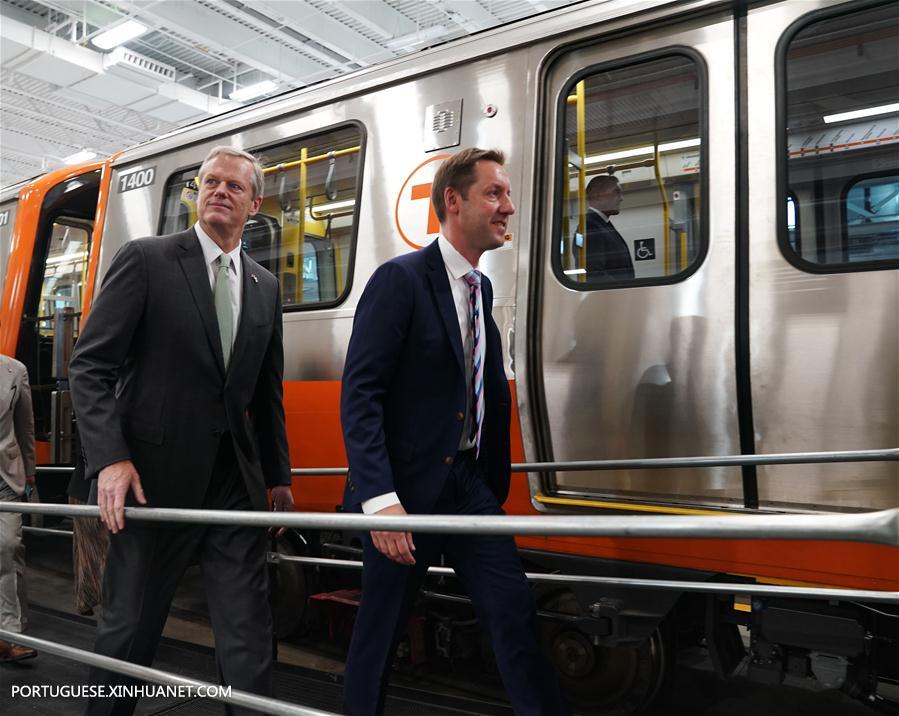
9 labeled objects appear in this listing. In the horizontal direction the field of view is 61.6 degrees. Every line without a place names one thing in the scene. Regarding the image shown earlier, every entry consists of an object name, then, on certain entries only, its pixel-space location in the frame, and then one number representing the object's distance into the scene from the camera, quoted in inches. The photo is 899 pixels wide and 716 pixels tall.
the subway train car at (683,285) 105.9
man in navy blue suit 84.9
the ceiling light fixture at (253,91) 421.4
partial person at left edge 156.3
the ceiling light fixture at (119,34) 364.8
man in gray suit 91.6
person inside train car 123.4
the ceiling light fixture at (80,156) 576.4
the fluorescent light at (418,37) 366.3
